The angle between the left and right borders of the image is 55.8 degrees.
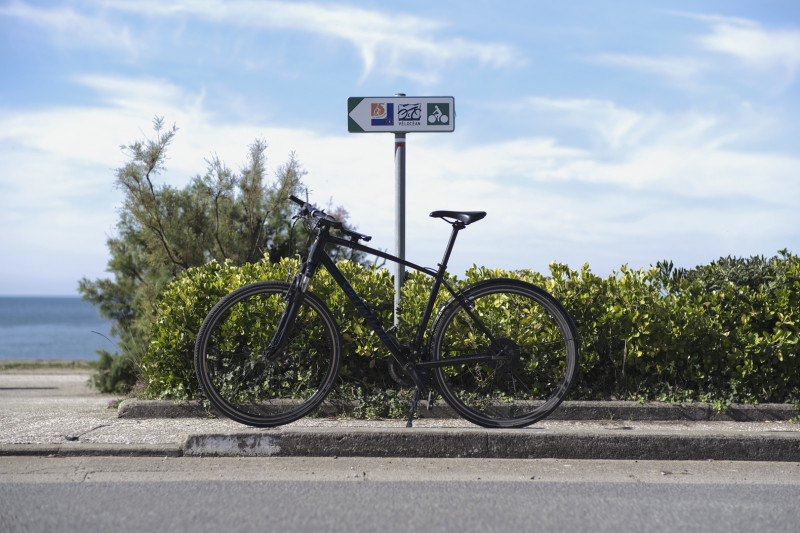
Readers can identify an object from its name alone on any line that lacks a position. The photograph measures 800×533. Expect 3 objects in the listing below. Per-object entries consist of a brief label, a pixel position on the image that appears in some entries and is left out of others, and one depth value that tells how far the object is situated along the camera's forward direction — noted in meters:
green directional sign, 6.44
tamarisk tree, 12.45
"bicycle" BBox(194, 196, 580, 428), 5.14
